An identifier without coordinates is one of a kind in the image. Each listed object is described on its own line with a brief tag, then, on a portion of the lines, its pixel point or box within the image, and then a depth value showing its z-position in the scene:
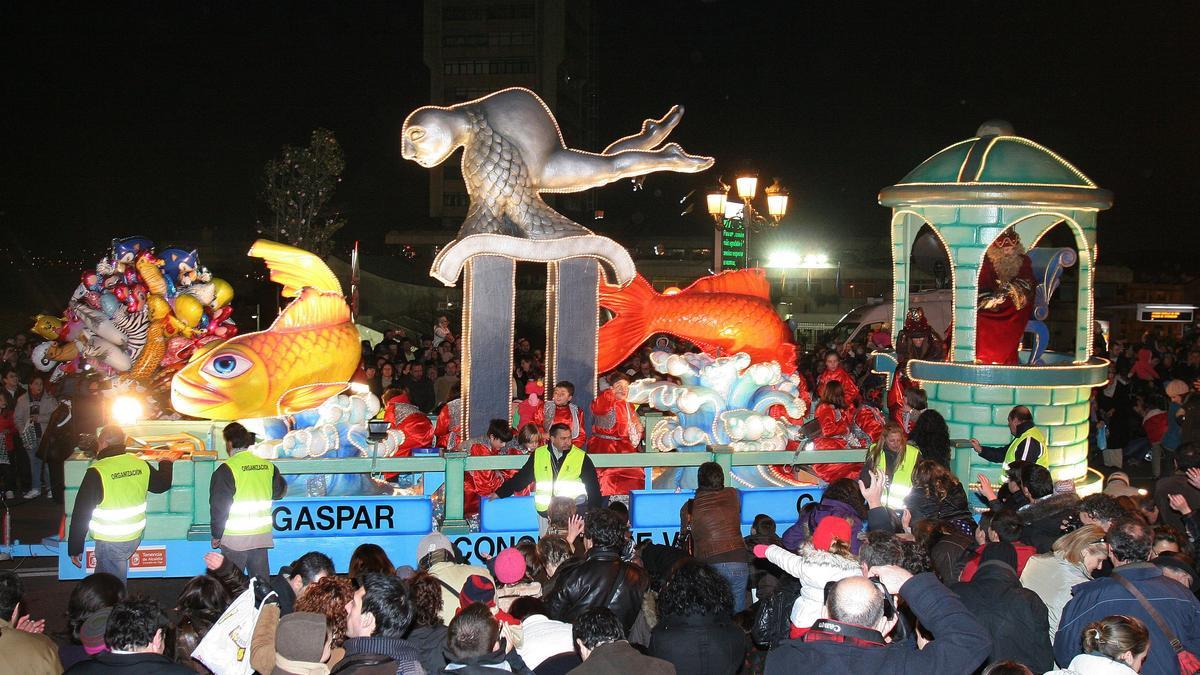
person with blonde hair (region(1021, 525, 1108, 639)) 4.95
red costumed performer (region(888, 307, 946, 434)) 11.41
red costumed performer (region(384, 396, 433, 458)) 9.84
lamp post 13.56
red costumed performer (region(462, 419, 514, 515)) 8.80
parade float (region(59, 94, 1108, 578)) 8.02
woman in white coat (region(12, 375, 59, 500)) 11.54
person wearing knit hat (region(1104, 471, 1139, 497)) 6.61
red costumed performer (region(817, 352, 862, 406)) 11.15
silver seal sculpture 9.45
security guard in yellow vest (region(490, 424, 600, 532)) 7.45
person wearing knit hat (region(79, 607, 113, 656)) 4.26
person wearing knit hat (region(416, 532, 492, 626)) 4.97
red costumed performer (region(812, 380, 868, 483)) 9.82
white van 17.97
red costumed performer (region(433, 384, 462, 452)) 10.09
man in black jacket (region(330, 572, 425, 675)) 3.99
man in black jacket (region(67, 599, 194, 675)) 3.77
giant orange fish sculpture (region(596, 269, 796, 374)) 10.35
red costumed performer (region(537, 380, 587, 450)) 9.51
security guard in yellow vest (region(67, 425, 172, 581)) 6.54
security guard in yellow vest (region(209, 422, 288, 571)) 6.68
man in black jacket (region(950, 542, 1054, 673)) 4.50
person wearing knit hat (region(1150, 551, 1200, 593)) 4.89
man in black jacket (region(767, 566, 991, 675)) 3.66
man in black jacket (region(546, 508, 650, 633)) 5.00
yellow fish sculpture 8.70
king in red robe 11.23
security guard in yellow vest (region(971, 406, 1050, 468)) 8.40
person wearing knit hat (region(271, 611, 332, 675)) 3.76
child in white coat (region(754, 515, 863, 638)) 4.39
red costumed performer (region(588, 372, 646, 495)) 9.73
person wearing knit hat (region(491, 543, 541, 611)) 4.92
